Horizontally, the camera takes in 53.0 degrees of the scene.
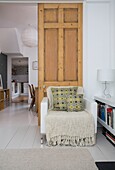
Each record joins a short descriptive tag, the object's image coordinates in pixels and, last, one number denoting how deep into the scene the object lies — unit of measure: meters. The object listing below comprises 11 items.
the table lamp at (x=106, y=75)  2.19
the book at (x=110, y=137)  1.88
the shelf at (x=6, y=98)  4.25
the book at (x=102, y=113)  2.11
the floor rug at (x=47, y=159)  1.18
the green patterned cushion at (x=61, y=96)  2.13
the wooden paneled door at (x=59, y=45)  2.49
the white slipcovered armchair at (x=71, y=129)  1.76
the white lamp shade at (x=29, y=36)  3.65
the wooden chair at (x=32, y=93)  4.23
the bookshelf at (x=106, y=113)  1.84
